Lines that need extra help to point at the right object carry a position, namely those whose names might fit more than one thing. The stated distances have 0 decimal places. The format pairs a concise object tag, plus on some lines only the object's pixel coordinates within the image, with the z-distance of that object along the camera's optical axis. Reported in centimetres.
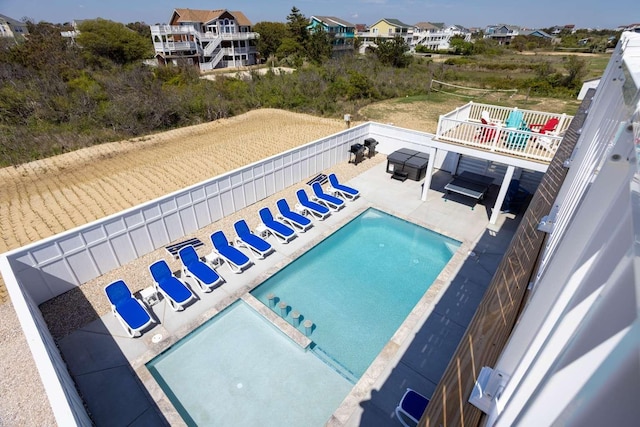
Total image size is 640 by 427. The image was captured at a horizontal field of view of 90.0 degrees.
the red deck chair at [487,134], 1057
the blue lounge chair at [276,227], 1021
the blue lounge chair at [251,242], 946
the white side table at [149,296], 786
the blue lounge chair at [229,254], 895
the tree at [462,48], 5992
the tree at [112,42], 3639
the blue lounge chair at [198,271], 828
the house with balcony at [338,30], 5700
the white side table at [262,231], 1034
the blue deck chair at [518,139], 970
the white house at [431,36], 7612
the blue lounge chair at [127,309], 703
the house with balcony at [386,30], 7125
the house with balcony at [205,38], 4128
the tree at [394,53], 3909
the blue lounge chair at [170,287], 769
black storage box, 1399
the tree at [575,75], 2945
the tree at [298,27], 4838
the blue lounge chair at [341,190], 1257
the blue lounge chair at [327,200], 1199
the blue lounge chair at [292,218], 1076
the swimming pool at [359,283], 738
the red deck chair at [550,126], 1135
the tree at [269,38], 4788
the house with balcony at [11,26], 6800
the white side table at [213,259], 908
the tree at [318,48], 4172
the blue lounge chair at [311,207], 1148
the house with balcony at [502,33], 9300
